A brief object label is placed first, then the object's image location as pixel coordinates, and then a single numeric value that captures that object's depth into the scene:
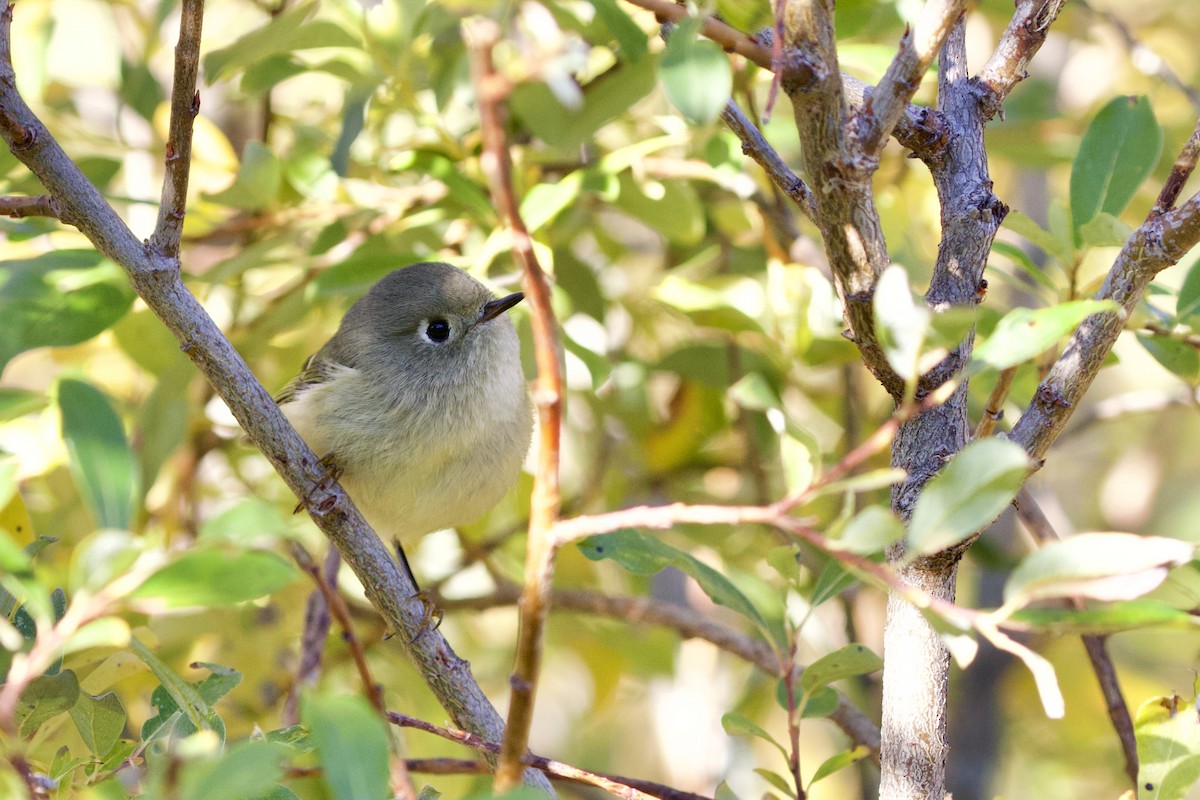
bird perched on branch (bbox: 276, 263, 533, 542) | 3.27
